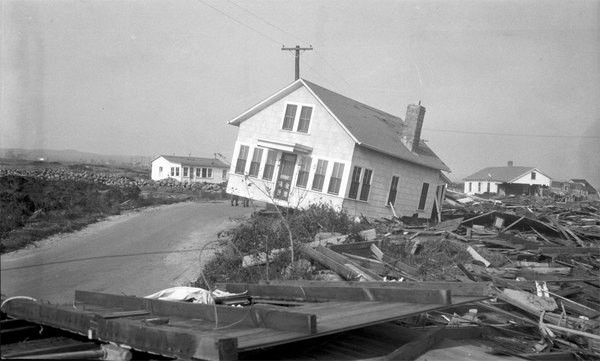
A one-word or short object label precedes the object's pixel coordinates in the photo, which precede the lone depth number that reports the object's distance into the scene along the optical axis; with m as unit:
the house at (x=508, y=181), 59.72
